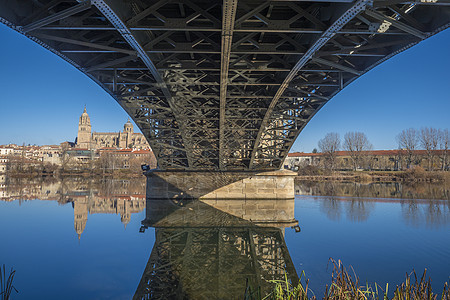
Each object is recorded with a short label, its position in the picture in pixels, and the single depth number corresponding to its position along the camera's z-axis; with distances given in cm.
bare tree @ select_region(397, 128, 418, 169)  6757
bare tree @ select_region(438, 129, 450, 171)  6084
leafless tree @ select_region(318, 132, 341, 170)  7008
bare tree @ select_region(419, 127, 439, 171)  6456
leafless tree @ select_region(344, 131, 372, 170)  7250
